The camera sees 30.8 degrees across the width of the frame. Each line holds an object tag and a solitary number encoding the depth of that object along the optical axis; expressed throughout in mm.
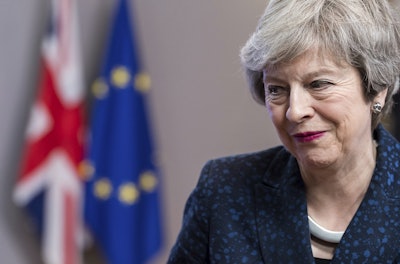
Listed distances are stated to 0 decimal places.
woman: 1545
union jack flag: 3195
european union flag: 3279
